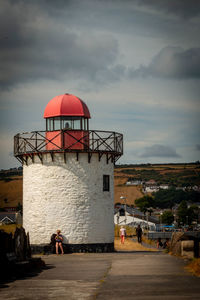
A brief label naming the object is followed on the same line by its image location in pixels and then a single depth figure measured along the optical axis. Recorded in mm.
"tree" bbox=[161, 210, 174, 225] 151625
